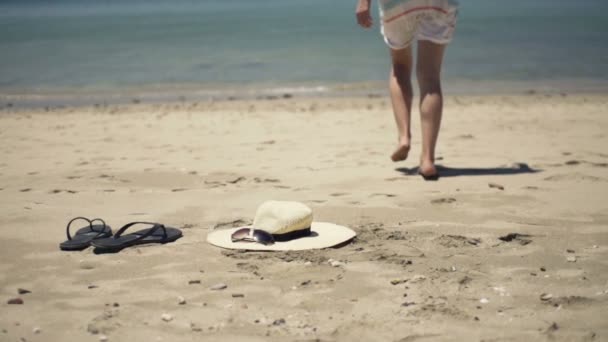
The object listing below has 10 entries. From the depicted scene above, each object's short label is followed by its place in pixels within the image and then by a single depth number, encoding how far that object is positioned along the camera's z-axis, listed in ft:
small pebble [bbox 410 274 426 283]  9.41
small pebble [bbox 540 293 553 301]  8.77
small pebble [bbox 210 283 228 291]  9.31
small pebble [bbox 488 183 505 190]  14.17
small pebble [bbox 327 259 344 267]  10.07
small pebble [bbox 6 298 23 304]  8.93
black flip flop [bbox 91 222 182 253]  10.84
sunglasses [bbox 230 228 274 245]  10.91
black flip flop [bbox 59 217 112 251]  10.94
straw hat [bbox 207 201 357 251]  10.80
